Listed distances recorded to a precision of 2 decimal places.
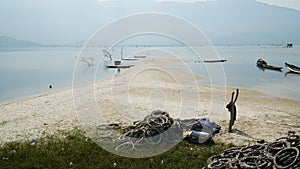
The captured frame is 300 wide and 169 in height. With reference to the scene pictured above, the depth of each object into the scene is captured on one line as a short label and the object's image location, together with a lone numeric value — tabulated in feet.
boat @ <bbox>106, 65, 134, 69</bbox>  144.16
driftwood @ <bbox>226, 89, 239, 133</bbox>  29.82
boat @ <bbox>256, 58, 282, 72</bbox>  145.94
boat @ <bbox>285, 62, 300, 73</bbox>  132.36
